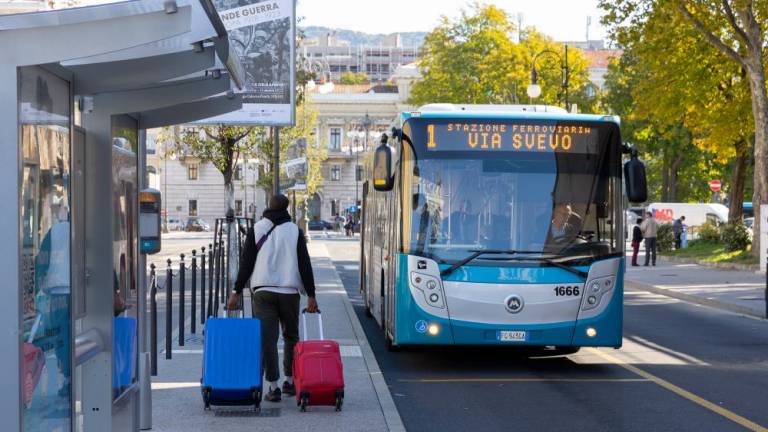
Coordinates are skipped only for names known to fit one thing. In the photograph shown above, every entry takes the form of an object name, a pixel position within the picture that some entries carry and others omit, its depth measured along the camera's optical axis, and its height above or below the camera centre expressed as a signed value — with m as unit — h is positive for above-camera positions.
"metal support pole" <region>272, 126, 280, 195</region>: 21.62 +1.00
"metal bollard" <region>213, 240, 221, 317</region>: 19.39 -1.03
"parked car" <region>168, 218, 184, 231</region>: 114.31 -0.81
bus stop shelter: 5.31 +0.16
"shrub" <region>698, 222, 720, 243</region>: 47.07 -0.66
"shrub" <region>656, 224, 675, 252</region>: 49.94 -0.93
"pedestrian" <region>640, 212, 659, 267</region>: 41.53 -0.62
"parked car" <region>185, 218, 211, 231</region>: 111.41 -0.88
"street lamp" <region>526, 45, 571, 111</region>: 49.38 +5.00
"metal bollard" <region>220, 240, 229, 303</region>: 20.69 -1.26
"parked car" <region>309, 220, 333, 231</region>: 117.00 -0.85
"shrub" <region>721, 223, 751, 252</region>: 41.12 -0.71
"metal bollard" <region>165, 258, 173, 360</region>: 14.02 -1.16
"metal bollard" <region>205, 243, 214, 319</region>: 18.33 -1.07
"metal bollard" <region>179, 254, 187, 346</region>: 15.68 -1.34
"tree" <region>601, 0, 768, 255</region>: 34.69 +5.31
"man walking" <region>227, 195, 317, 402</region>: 10.83 -0.51
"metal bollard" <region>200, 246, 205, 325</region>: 17.81 -1.07
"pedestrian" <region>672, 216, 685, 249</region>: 50.38 -0.66
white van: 63.25 +0.18
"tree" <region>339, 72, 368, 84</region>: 194.60 +21.07
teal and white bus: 13.58 -0.11
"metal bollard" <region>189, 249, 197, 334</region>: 16.87 -1.24
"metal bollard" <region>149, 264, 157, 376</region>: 12.66 -1.15
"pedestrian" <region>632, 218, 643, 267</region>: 41.87 -0.82
